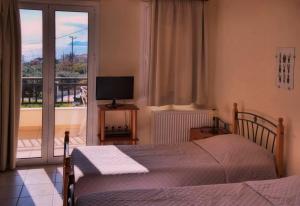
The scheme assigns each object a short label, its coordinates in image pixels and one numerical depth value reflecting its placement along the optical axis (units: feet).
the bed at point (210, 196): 7.54
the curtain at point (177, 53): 15.87
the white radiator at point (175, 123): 16.17
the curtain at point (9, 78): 14.51
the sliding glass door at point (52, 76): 15.64
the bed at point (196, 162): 9.67
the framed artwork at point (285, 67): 10.67
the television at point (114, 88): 15.69
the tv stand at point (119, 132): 15.19
